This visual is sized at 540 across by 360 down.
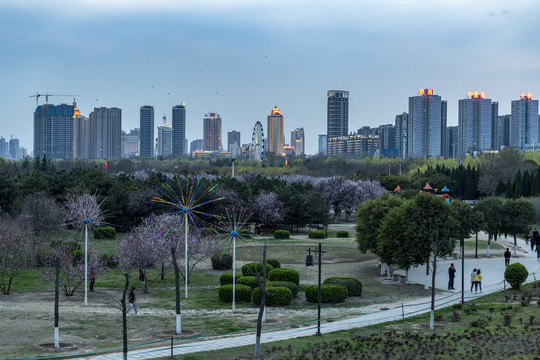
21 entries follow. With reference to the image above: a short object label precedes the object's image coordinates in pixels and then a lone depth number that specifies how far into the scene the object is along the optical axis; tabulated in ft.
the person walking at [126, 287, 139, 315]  100.99
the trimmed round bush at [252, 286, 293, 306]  111.04
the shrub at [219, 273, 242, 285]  127.13
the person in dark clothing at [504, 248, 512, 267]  151.43
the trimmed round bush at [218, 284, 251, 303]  114.11
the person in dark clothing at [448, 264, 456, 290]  127.24
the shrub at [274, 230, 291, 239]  224.94
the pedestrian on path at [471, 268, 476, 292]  123.44
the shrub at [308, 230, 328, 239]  228.12
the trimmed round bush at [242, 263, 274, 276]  132.57
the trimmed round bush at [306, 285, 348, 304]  115.24
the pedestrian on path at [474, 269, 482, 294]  122.31
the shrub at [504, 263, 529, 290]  121.29
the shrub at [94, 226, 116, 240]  220.02
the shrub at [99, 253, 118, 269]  148.56
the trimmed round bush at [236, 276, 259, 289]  120.36
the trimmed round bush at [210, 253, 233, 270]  156.87
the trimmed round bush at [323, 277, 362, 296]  120.57
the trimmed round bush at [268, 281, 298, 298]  117.50
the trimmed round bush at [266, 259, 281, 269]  148.95
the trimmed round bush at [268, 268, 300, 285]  128.47
